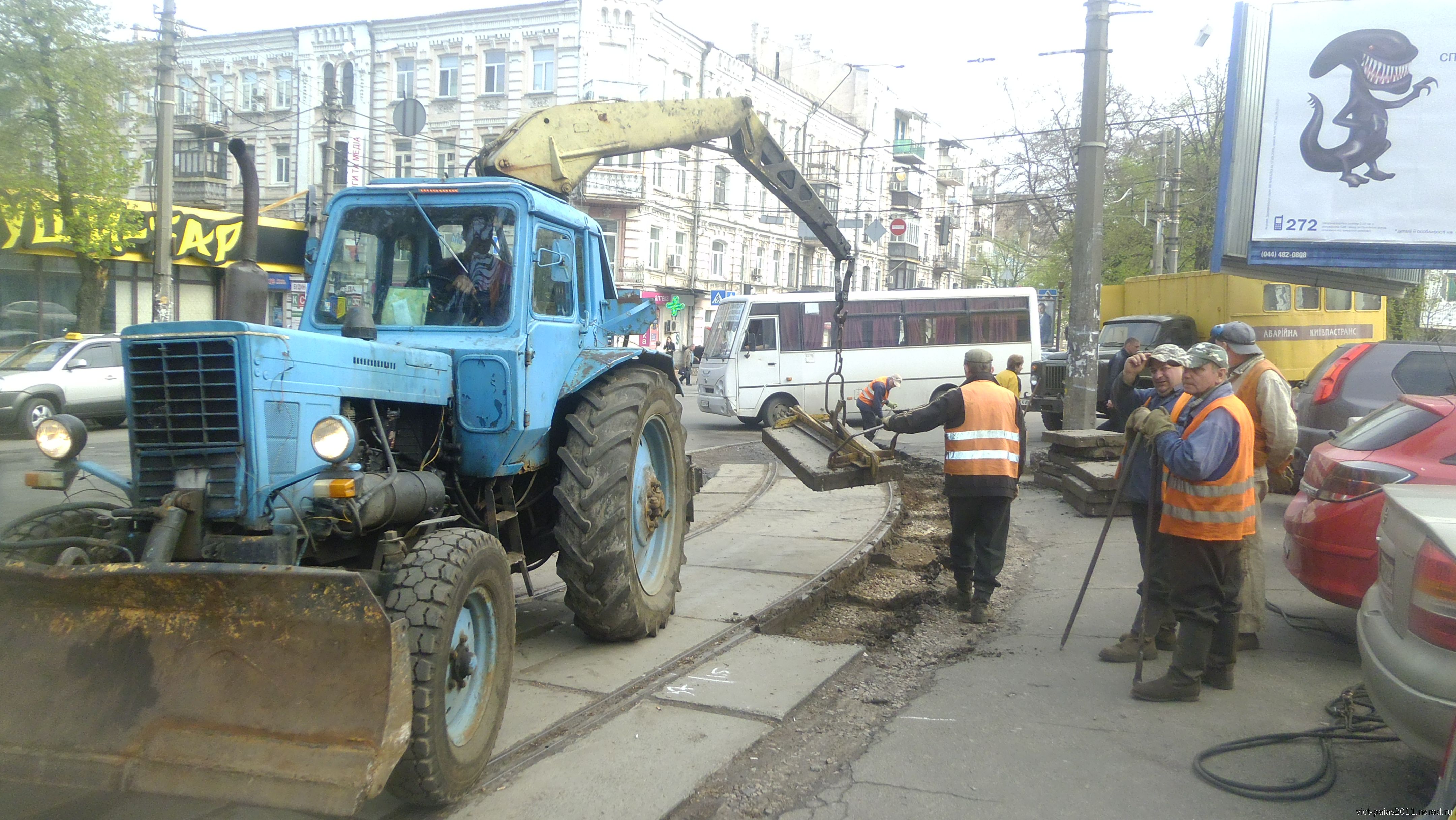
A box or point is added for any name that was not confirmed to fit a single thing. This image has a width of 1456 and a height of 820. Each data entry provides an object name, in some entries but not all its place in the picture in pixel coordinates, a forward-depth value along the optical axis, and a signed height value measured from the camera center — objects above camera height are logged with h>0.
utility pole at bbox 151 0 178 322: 18.16 +2.22
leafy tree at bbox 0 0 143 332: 9.73 +2.20
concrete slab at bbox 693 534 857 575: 8.21 -1.97
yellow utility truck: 19.02 +0.43
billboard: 12.76 +2.64
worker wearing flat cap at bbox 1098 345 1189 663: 5.71 -1.08
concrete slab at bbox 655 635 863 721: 5.07 -1.88
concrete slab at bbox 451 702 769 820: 3.89 -1.87
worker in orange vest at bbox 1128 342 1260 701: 5.17 -0.90
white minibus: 20.80 -0.43
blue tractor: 3.21 -0.89
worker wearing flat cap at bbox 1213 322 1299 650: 6.05 -0.49
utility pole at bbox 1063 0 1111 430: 12.68 +1.17
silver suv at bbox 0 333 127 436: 16.94 -1.67
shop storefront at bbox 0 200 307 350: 22.89 +0.35
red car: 5.60 -0.81
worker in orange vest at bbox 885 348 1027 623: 6.95 -0.98
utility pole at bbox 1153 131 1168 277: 26.84 +3.81
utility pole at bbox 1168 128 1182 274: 25.27 +3.19
